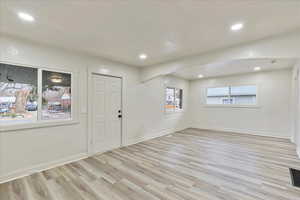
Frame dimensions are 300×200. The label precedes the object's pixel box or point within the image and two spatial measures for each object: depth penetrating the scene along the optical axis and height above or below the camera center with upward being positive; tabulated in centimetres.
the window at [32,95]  238 +12
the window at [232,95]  559 +24
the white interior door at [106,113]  355 -34
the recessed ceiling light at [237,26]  205 +114
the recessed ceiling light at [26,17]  180 +115
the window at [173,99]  577 +7
